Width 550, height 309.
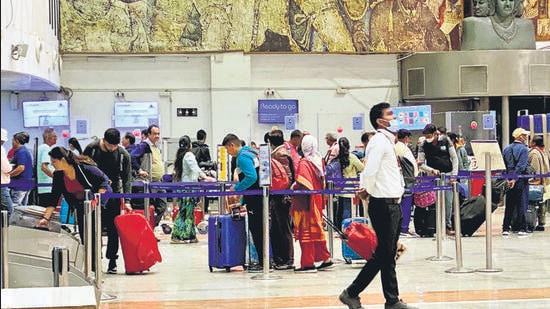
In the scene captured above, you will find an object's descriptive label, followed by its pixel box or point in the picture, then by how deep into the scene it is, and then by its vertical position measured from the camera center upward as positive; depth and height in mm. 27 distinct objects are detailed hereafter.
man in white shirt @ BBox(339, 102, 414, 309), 8078 -676
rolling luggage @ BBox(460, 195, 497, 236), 15305 -1395
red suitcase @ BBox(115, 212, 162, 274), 11055 -1269
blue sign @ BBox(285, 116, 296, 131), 22875 +167
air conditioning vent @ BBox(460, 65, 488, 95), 24250 +1182
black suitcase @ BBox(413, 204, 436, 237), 15797 -1541
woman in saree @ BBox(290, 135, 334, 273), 11172 -959
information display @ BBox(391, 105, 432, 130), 23328 +272
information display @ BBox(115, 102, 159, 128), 23500 +459
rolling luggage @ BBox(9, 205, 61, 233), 12008 -1019
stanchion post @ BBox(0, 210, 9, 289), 7008 -723
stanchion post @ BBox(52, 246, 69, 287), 7062 -950
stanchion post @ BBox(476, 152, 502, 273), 10781 -1069
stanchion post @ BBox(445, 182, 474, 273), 10969 -1242
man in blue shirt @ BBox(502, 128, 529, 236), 15289 -990
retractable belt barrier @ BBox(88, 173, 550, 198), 11000 -747
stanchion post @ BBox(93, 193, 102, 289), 9434 -1044
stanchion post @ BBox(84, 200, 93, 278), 8961 -885
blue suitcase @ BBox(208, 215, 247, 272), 11438 -1297
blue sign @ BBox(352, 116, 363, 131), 23406 +136
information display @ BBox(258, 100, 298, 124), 24125 +505
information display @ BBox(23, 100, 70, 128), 22344 +495
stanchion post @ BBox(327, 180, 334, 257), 11784 -1099
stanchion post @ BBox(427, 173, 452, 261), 12031 -1144
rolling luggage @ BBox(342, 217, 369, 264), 12039 -1560
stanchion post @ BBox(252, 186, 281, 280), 10867 -1193
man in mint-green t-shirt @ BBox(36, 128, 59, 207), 14648 -485
